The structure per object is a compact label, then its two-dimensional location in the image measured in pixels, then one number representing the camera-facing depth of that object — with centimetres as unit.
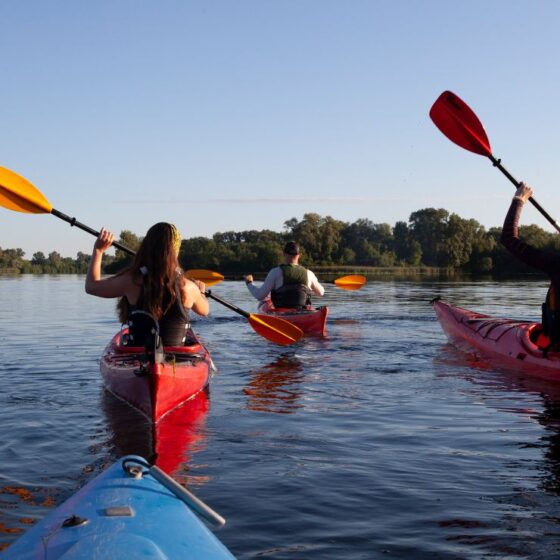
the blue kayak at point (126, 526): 206
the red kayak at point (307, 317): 1148
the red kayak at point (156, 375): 492
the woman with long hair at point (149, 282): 524
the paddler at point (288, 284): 1201
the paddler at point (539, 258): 738
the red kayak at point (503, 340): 767
